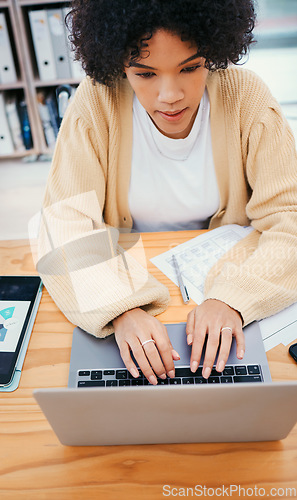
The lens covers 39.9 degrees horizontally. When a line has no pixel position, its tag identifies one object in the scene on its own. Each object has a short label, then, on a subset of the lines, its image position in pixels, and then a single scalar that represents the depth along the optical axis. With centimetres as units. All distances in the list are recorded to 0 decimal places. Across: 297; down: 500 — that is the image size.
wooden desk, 61
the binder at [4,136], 247
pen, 87
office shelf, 220
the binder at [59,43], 220
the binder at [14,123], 248
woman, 75
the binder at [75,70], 241
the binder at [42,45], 219
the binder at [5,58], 221
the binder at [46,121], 252
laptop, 53
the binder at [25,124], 253
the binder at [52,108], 251
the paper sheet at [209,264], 81
